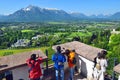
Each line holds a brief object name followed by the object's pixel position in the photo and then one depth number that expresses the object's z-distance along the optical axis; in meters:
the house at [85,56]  3.29
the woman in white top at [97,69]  2.74
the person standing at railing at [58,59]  2.80
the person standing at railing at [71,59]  3.07
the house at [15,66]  2.94
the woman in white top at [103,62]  2.68
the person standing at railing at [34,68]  2.53
